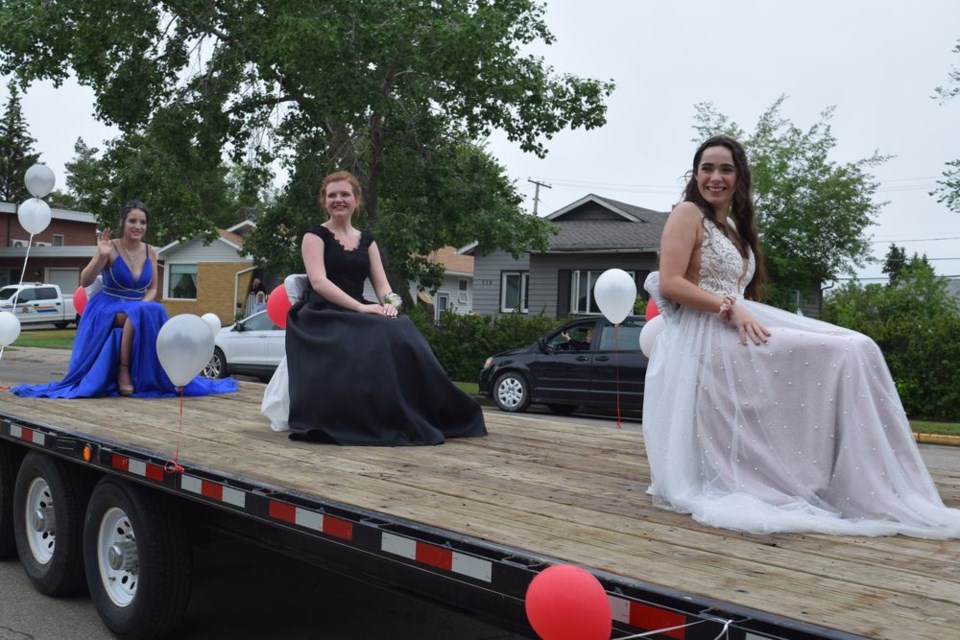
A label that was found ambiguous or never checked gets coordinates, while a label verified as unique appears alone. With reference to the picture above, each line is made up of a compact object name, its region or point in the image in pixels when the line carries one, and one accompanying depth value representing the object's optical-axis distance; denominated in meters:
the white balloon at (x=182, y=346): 5.30
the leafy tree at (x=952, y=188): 22.70
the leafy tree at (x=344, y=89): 17.22
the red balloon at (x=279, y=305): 6.98
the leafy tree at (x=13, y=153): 65.44
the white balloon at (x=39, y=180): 13.23
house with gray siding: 28.95
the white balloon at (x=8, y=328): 10.16
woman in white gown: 3.34
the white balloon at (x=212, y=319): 10.13
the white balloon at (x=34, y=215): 12.59
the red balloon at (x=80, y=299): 8.67
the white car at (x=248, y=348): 19.00
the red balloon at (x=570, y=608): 2.13
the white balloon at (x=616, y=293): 8.93
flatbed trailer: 2.29
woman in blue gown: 7.64
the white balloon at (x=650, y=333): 6.05
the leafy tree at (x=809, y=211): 25.83
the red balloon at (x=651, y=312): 7.11
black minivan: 15.23
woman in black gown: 5.25
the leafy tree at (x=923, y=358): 16.94
